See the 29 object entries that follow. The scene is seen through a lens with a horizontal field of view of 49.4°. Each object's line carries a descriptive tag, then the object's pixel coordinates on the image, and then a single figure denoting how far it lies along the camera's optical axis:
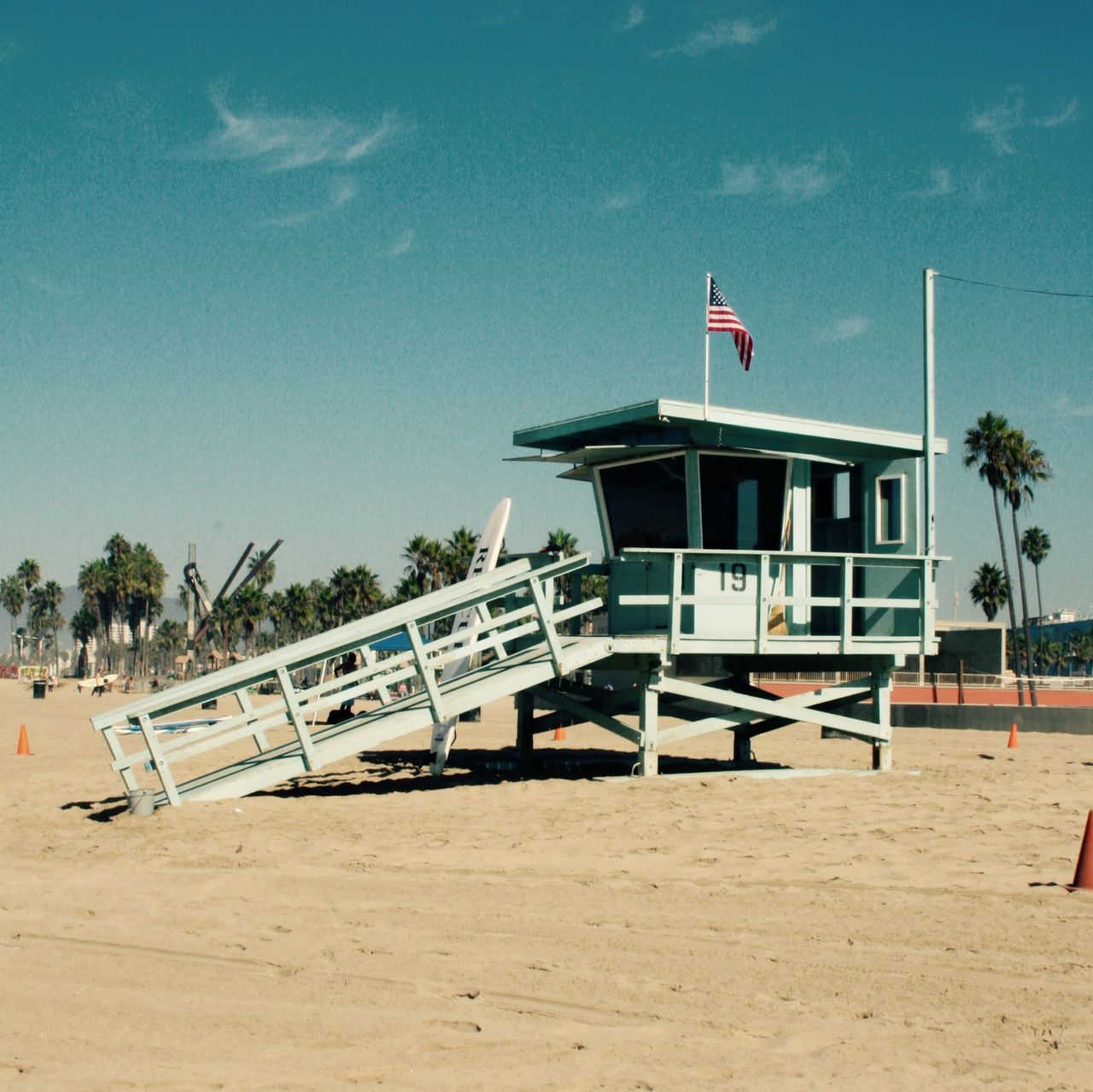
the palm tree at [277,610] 119.00
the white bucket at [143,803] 10.32
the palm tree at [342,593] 96.75
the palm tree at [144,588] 120.00
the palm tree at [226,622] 107.94
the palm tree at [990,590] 93.69
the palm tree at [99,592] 121.62
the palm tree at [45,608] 154.12
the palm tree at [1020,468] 56.09
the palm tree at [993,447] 56.03
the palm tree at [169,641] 169.25
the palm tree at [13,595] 162.88
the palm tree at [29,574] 154.38
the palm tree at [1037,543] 105.88
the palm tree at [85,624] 142.75
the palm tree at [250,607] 109.50
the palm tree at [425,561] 75.12
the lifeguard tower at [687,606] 11.40
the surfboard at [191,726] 22.71
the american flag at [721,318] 14.85
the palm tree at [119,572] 118.94
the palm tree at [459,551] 71.94
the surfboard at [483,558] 15.11
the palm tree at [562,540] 65.82
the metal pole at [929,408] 13.71
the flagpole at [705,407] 12.83
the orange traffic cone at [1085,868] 7.63
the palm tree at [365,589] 95.81
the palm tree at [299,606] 113.69
